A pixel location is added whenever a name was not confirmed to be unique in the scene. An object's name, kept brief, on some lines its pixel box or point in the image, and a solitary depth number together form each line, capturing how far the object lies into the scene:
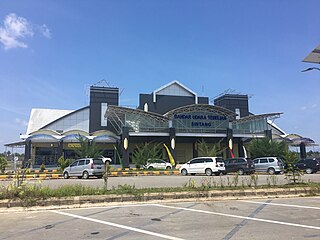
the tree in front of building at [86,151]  38.65
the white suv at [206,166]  25.00
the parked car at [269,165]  26.39
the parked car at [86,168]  23.23
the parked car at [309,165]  27.86
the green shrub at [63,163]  30.29
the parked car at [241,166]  26.11
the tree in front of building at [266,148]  39.56
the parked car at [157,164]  35.59
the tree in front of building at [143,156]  34.88
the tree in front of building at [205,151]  36.19
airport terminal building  45.31
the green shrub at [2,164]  28.97
